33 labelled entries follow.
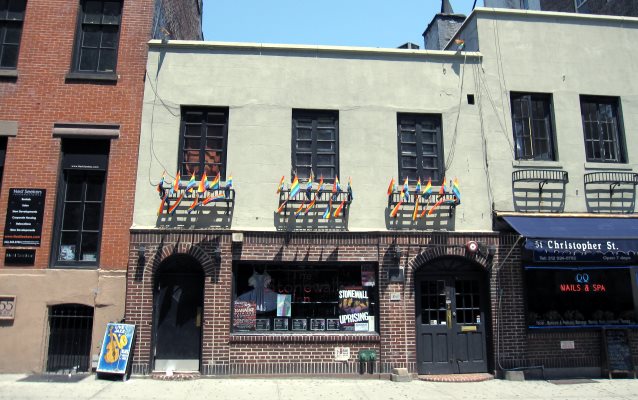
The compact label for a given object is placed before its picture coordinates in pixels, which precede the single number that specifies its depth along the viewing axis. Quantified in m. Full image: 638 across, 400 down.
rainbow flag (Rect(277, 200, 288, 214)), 10.26
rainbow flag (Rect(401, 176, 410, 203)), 10.51
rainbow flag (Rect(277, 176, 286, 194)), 10.30
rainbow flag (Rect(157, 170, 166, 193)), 10.04
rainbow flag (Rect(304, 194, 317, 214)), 10.31
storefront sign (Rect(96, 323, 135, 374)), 9.26
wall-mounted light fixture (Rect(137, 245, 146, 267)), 9.84
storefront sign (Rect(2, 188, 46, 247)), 9.96
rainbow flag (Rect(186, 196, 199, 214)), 10.05
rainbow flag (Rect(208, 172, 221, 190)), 10.13
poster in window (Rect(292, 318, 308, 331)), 10.24
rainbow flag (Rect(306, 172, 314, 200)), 10.28
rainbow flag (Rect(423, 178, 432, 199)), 10.54
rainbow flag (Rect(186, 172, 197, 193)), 10.09
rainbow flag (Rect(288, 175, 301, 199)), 10.22
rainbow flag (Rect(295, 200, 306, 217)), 10.35
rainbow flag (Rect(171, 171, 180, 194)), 10.06
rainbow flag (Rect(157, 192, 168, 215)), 10.06
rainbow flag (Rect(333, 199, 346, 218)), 10.34
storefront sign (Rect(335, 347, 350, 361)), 9.97
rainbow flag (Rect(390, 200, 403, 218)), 10.45
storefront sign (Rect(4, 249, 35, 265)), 9.90
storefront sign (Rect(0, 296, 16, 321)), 9.65
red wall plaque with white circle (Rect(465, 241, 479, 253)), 10.38
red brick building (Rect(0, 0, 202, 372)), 9.78
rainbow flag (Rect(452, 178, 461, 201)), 10.57
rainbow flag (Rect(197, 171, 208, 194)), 10.05
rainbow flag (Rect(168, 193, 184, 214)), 10.09
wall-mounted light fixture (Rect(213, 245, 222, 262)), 9.96
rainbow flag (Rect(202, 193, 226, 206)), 9.99
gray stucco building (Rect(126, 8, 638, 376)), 10.02
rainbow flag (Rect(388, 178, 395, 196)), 10.50
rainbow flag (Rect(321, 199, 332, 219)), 10.33
